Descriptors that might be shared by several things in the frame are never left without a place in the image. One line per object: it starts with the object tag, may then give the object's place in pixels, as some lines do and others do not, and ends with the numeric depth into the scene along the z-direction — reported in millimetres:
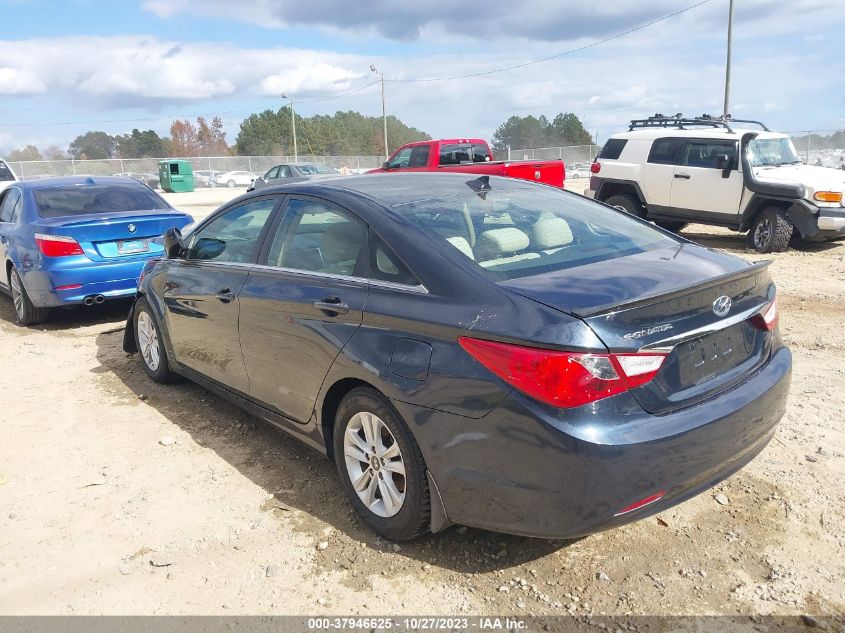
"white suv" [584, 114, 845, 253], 10375
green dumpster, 37688
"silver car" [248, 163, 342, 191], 24891
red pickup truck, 13414
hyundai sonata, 2492
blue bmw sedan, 7035
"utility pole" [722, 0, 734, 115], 25453
